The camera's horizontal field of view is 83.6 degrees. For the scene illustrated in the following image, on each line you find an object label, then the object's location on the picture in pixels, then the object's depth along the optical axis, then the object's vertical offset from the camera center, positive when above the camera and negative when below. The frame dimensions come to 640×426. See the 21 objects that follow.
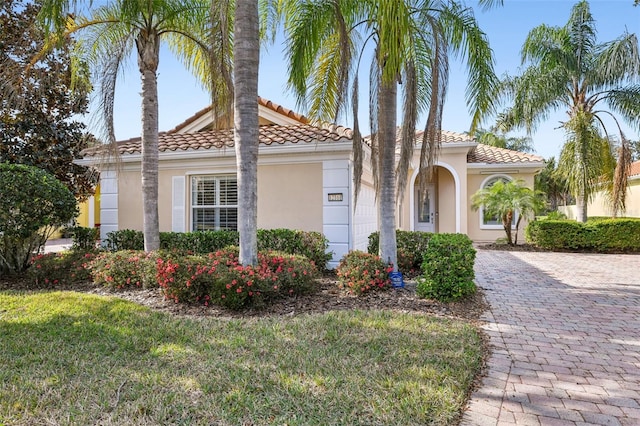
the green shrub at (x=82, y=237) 10.52 -0.53
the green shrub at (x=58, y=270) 8.38 -1.21
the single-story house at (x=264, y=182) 9.67 +1.07
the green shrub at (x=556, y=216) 18.20 -0.09
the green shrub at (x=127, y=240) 10.23 -0.61
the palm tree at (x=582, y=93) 13.84 +4.92
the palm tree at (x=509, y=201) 14.70 +0.58
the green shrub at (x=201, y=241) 9.65 -0.63
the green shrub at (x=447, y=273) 6.42 -1.04
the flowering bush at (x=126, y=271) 7.55 -1.13
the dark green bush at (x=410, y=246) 9.44 -0.81
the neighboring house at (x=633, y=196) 21.24 +1.05
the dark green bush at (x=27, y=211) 8.09 +0.20
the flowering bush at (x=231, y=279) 5.98 -1.08
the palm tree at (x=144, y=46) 8.23 +4.12
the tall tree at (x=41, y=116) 14.10 +4.34
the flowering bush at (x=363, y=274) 6.89 -1.14
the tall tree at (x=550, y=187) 30.86 +2.58
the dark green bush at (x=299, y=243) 9.19 -0.68
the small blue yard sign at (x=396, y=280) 7.44 -1.33
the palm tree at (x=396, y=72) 6.93 +3.06
